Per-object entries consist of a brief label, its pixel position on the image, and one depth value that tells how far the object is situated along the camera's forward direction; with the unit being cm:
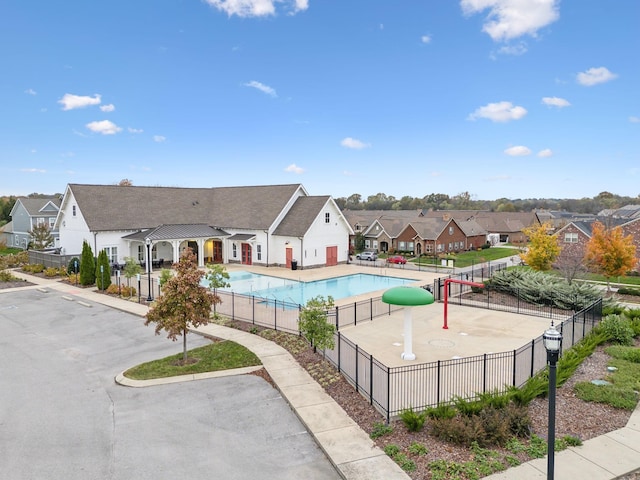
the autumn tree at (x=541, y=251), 3469
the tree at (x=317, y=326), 1382
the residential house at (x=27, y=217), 5781
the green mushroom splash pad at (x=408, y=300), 1438
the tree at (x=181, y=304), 1409
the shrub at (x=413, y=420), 963
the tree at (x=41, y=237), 4819
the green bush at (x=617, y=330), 1705
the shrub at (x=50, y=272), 3391
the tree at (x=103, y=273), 2816
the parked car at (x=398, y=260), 4607
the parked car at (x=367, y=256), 4853
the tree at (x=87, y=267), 2986
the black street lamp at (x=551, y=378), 732
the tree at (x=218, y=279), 2198
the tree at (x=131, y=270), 2775
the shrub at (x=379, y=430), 963
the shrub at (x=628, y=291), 2907
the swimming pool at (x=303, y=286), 2876
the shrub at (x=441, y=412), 987
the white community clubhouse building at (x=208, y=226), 3728
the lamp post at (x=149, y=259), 2466
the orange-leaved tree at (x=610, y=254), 2967
